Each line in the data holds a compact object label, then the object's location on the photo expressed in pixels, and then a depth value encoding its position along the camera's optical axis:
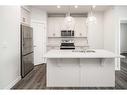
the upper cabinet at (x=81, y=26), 4.53
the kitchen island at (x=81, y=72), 2.24
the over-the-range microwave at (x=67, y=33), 4.43
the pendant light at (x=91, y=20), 2.50
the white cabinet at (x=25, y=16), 3.02
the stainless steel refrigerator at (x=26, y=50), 2.71
